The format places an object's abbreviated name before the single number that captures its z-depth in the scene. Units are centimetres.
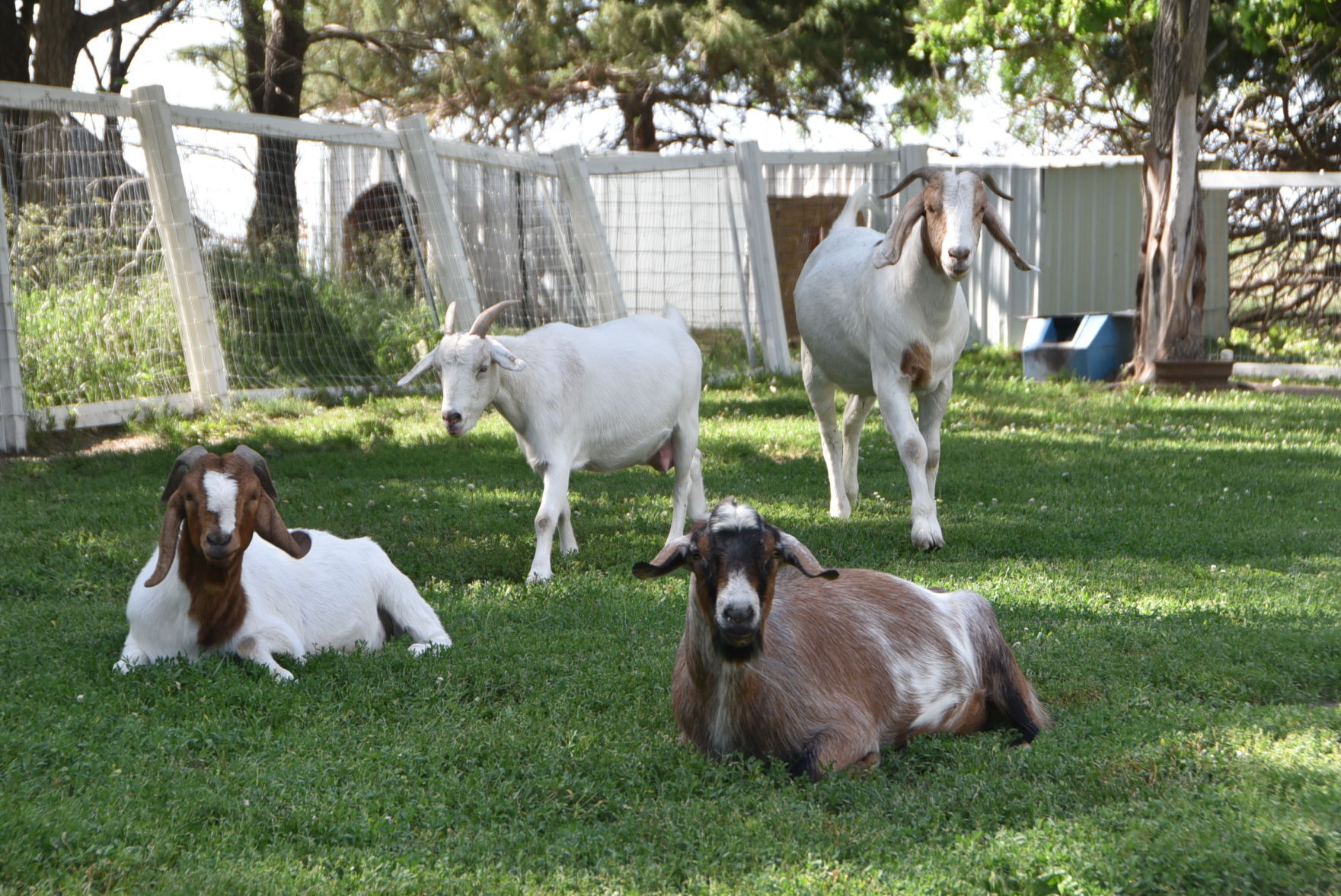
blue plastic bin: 1537
